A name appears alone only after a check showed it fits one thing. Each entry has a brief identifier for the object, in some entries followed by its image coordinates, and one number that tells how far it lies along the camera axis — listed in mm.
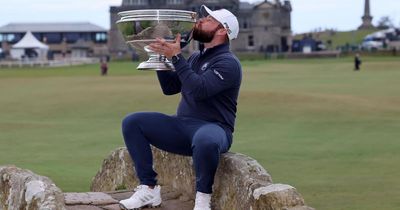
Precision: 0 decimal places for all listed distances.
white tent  139125
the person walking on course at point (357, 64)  74375
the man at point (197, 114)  8633
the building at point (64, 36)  177875
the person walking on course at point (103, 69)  74312
